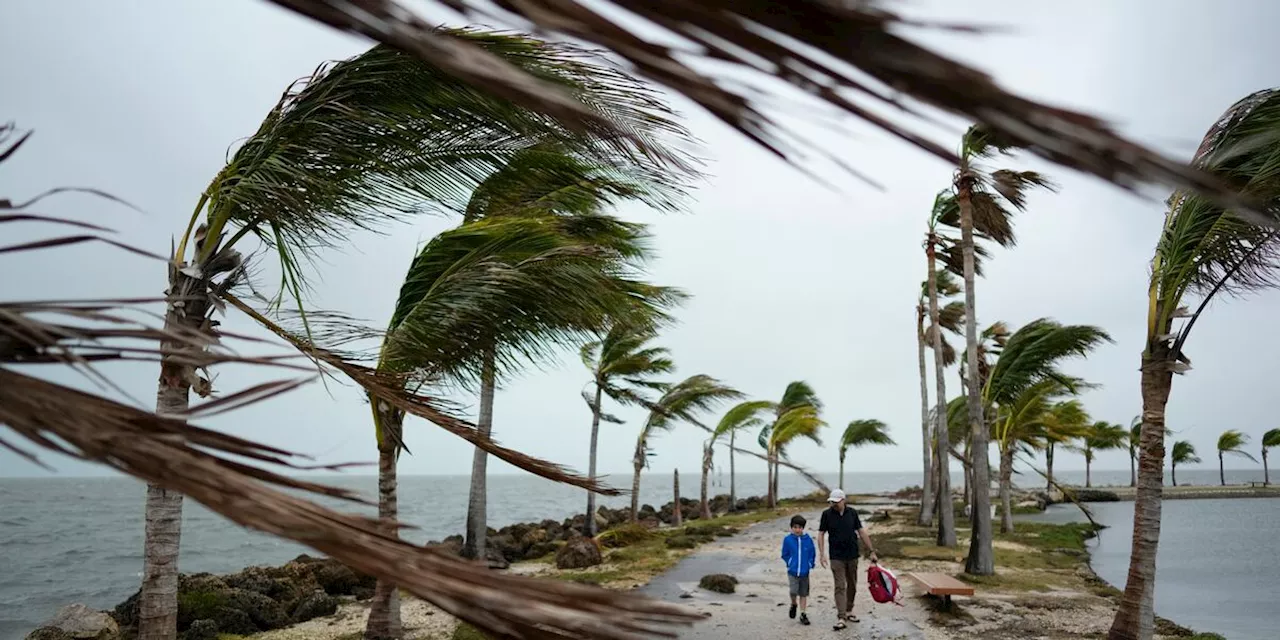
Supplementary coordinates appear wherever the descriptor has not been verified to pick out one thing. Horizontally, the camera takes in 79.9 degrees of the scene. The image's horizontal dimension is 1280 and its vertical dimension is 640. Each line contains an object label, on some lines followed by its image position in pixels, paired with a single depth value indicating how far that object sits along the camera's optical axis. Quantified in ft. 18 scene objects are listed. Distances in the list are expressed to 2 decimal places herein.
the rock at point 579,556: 54.95
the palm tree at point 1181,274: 23.48
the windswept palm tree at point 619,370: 76.43
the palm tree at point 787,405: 133.56
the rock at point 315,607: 38.50
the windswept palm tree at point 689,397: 83.35
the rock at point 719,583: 44.39
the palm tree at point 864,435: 159.33
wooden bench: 36.17
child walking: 35.35
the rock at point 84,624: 31.81
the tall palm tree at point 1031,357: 53.01
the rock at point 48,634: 30.78
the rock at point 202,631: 32.27
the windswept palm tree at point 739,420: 99.11
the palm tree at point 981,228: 49.08
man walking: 34.58
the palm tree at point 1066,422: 86.17
